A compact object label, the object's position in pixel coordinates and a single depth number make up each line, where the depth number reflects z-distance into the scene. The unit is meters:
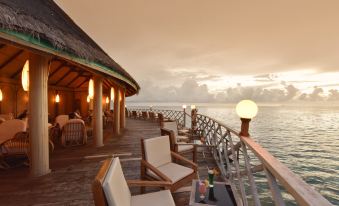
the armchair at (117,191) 1.29
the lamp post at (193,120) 10.47
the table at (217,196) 2.02
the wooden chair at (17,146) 3.91
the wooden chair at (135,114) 19.00
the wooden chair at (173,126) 5.67
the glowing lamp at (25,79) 3.51
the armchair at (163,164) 2.67
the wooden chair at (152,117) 15.09
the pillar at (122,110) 10.13
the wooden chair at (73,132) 5.66
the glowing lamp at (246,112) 2.76
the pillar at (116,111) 8.02
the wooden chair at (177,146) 4.03
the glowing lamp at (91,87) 6.12
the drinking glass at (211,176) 2.19
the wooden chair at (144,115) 16.32
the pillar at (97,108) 5.66
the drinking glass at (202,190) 2.10
